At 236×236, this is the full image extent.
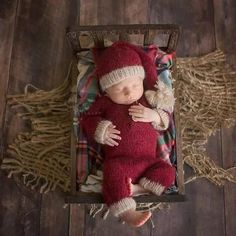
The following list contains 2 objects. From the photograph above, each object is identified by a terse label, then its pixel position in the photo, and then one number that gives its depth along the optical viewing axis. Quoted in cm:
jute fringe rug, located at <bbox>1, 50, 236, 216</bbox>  118
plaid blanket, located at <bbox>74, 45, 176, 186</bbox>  108
